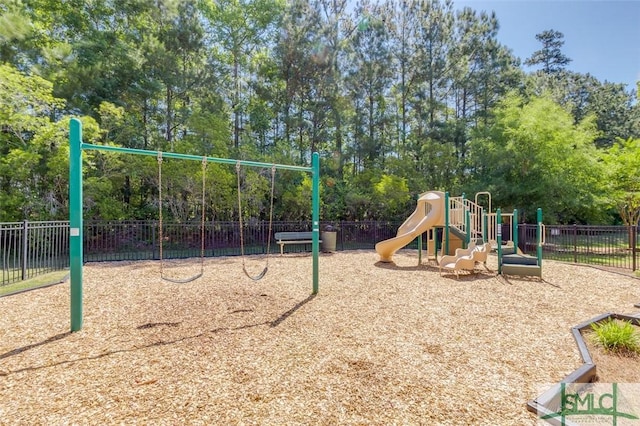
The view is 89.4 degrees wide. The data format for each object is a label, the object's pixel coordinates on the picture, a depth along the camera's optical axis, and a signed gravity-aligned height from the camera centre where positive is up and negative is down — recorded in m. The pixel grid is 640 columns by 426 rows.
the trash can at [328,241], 13.27 -1.13
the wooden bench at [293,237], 12.42 -0.92
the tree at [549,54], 40.75 +20.56
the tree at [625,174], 13.77 +1.77
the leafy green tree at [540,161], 15.12 +2.64
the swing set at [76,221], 4.07 -0.09
